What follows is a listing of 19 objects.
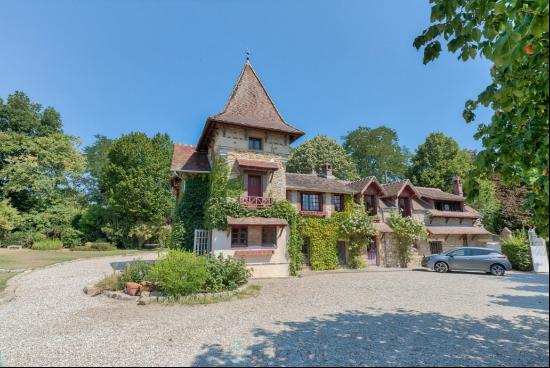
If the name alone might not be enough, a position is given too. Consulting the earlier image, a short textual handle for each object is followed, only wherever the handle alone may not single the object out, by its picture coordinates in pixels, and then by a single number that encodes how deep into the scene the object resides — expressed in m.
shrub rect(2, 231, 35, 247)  29.81
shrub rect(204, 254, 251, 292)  10.72
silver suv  16.53
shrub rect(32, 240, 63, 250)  28.64
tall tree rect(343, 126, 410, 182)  47.88
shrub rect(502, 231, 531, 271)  19.89
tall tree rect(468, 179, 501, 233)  28.03
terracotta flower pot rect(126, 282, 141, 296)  10.21
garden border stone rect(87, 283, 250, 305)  9.53
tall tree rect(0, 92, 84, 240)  32.69
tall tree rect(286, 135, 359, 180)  42.00
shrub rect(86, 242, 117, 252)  29.56
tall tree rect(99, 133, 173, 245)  31.86
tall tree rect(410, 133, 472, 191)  37.41
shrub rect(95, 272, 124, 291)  10.99
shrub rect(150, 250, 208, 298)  9.79
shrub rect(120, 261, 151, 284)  11.15
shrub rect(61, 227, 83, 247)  31.03
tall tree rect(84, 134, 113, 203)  42.00
